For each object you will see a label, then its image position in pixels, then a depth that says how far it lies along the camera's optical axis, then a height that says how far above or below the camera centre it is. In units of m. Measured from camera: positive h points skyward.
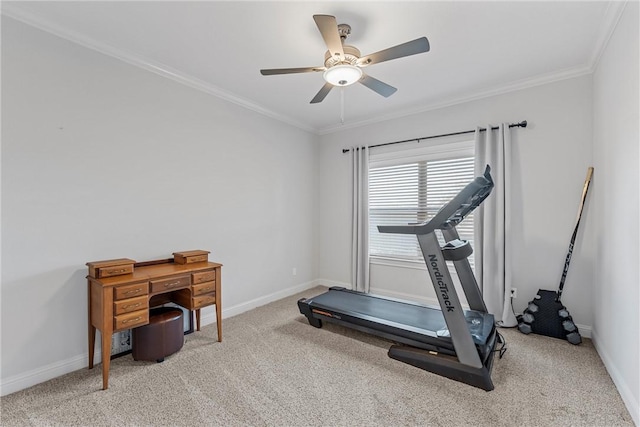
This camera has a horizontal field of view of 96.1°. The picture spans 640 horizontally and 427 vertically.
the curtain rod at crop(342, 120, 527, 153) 3.23 +1.05
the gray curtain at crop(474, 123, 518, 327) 3.23 -0.16
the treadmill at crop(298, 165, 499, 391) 2.23 -1.03
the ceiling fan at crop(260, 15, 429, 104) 1.83 +1.12
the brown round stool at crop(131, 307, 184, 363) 2.44 -1.06
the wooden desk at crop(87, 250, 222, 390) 2.14 -0.62
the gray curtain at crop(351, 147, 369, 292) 4.45 -0.10
